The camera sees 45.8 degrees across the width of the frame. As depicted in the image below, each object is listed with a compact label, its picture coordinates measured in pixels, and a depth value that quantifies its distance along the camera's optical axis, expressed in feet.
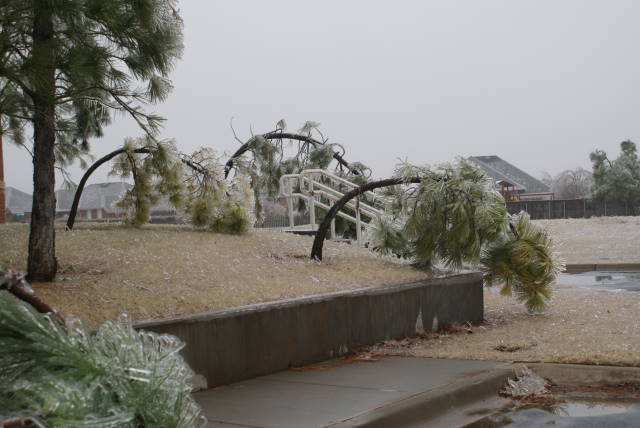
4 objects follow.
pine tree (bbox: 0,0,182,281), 21.17
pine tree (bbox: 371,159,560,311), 30.50
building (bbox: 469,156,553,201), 247.87
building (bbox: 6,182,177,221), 138.62
